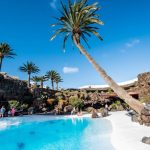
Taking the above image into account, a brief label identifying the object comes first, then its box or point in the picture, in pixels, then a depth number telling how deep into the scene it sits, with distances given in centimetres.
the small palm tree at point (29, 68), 3272
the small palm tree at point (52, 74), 3978
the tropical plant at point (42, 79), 3549
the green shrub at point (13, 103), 2125
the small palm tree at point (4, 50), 2795
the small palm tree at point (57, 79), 4107
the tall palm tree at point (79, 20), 1256
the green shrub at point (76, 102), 2453
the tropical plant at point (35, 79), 3525
